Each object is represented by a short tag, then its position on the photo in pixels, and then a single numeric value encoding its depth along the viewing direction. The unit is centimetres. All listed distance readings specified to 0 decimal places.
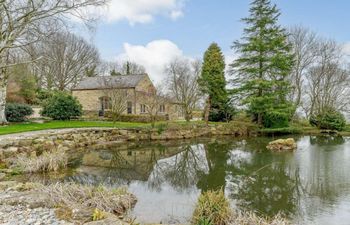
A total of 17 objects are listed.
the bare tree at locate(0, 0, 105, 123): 1355
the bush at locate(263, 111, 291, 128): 2349
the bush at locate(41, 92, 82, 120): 2102
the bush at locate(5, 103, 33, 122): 1830
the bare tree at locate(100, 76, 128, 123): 2127
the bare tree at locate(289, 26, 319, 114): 2616
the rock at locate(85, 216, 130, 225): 408
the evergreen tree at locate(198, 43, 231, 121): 2680
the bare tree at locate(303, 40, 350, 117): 2605
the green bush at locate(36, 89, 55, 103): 2864
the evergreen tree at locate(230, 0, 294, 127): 2281
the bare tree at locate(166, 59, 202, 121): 2707
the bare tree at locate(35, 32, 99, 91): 3391
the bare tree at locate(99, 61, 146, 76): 4075
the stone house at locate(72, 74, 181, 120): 2758
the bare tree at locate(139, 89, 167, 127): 2258
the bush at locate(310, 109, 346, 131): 2512
